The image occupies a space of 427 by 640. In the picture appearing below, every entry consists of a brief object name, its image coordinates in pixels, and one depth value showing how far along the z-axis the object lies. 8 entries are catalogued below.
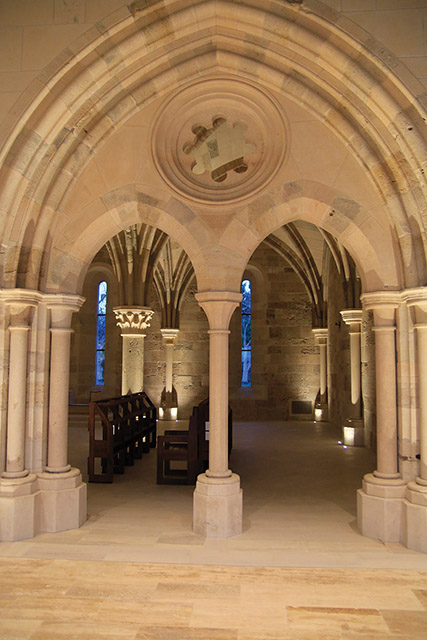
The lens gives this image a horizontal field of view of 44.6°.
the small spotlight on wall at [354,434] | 8.29
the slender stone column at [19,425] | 3.87
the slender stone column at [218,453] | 3.98
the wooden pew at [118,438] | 5.73
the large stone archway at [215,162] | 3.90
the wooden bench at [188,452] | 5.65
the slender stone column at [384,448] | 3.90
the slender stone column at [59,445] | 4.03
